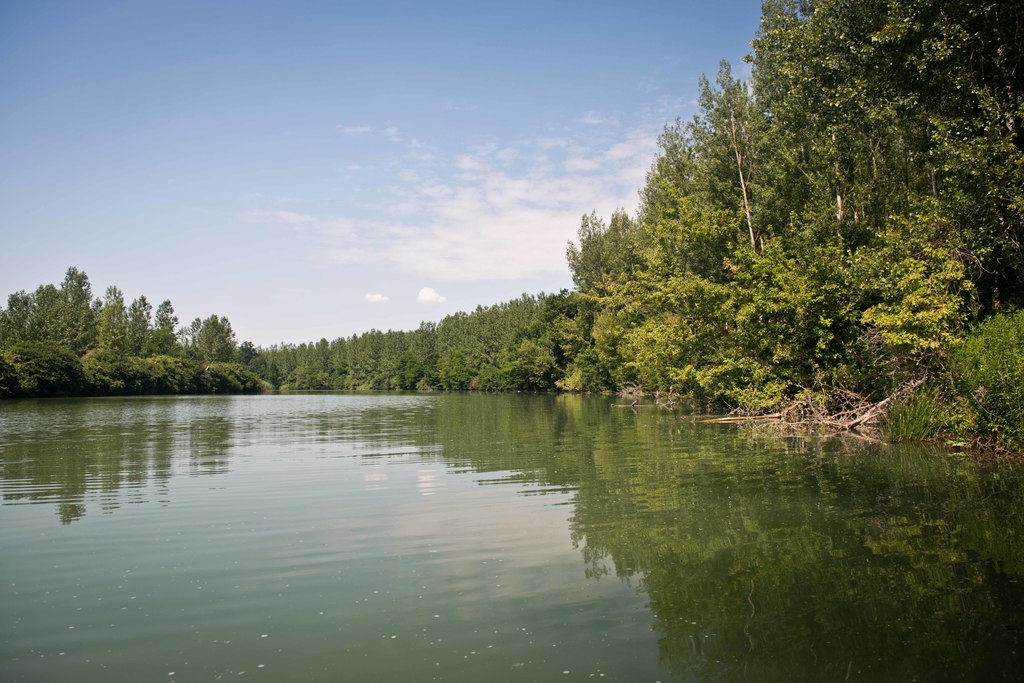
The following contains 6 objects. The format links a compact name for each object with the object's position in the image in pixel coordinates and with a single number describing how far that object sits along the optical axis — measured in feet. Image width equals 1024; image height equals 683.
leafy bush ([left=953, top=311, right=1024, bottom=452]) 52.90
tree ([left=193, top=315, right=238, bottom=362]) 490.03
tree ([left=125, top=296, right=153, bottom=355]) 401.60
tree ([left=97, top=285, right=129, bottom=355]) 336.70
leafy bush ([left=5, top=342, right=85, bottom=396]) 246.27
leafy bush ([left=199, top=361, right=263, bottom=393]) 398.54
